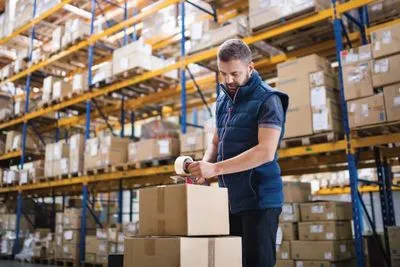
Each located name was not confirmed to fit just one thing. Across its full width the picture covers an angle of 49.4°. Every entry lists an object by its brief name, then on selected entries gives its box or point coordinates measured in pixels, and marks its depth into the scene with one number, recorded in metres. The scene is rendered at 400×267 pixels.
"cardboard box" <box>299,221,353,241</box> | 5.15
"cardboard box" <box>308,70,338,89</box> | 5.17
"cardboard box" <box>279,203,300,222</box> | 5.48
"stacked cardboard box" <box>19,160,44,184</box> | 9.84
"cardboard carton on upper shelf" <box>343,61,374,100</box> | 4.77
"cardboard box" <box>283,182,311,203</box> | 5.62
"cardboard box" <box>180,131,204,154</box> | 6.44
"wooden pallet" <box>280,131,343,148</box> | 5.09
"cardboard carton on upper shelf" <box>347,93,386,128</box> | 4.63
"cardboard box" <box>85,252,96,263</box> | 7.89
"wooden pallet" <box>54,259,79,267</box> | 8.30
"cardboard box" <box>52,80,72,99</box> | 9.44
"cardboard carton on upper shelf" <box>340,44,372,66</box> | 4.83
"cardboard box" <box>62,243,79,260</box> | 8.33
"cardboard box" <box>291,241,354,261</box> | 5.07
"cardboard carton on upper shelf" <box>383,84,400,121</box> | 4.52
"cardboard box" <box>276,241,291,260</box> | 5.40
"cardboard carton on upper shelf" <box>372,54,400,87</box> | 4.58
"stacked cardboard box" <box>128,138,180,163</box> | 6.88
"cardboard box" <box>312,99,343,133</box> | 5.02
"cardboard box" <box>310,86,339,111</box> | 5.10
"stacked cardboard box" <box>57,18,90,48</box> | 9.16
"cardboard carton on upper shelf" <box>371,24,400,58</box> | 4.61
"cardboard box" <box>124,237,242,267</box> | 1.93
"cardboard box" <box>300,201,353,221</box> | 5.21
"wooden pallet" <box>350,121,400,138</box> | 4.62
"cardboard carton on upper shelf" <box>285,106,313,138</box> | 5.17
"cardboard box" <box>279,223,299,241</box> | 5.43
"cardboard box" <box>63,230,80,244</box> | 8.45
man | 2.08
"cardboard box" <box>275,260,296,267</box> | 5.34
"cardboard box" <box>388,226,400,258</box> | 4.84
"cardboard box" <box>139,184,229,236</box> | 2.00
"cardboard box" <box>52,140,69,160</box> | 9.09
